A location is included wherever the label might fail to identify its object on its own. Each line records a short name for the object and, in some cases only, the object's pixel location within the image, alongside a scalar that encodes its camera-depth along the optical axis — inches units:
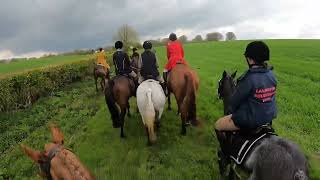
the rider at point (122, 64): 242.7
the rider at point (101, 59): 442.5
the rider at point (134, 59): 284.7
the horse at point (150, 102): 206.8
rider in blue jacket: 126.3
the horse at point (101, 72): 437.1
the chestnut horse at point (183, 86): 222.7
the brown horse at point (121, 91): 233.2
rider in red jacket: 232.9
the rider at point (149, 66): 229.3
